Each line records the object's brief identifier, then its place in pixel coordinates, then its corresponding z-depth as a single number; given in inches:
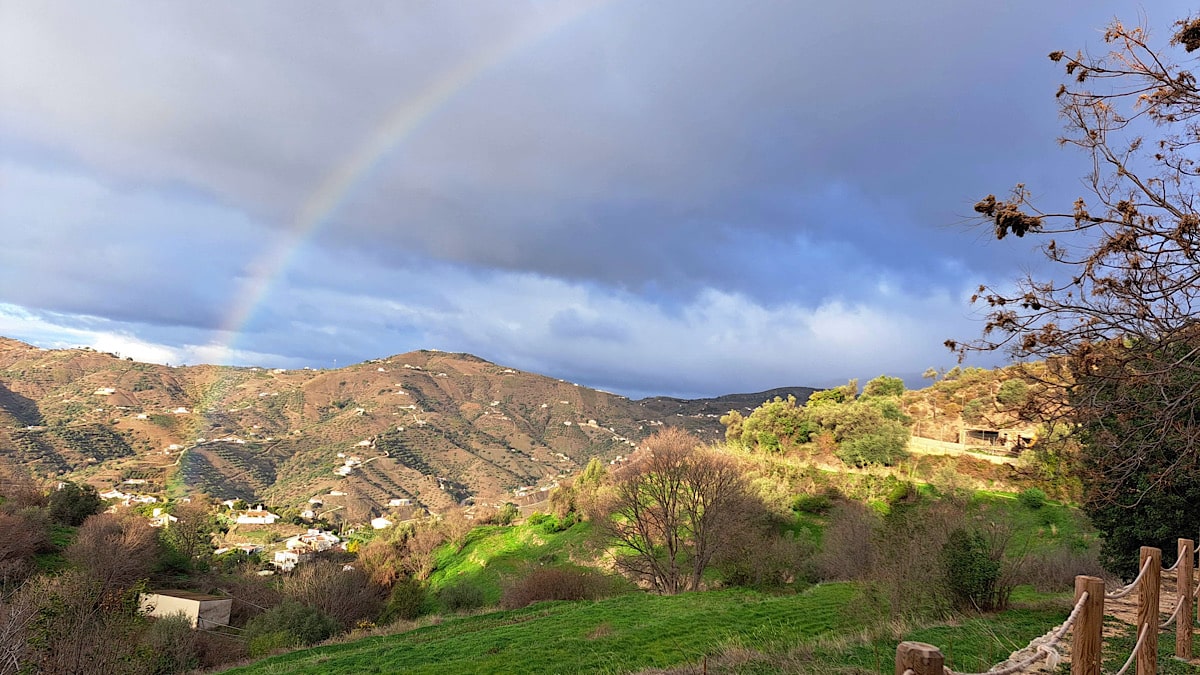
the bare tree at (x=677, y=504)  1168.2
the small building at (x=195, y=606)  1380.4
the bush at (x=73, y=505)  1972.2
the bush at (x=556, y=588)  1185.4
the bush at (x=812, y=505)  1473.9
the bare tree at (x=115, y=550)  1381.6
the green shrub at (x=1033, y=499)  1241.7
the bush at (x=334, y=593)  1375.5
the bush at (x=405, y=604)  1433.3
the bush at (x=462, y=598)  1405.0
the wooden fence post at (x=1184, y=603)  279.7
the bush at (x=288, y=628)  1121.4
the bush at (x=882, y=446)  1615.4
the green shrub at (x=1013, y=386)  1230.4
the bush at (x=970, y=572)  503.8
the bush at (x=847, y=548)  896.3
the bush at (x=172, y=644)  908.1
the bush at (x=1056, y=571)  749.3
